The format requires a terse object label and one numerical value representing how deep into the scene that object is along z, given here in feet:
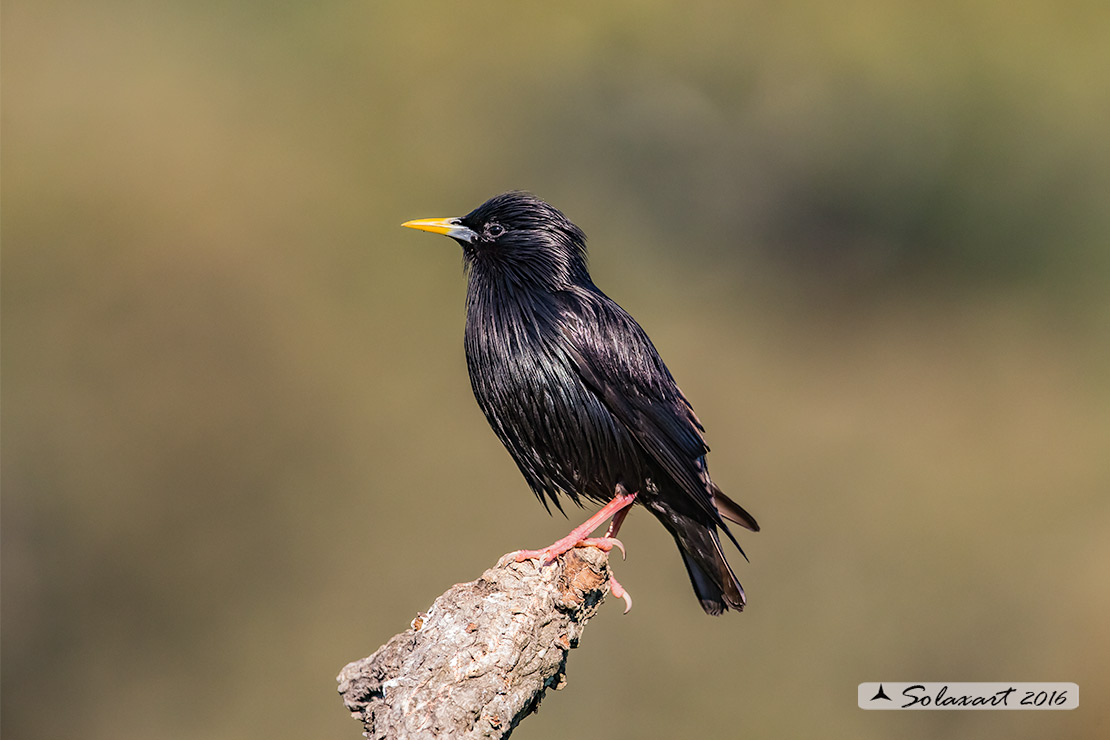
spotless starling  32.22
